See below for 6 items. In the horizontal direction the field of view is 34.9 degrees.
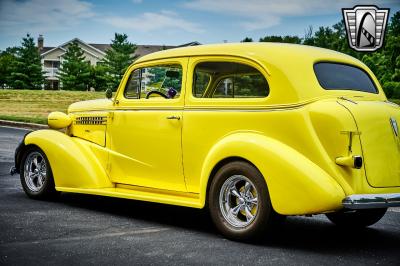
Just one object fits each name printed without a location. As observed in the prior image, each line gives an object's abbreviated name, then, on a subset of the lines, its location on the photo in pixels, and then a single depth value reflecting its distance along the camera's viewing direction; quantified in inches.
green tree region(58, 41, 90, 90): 2650.1
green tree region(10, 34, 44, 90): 2679.6
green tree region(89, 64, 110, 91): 2669.8
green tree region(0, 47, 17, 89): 2778.1
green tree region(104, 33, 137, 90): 2640.3
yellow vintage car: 217.8
